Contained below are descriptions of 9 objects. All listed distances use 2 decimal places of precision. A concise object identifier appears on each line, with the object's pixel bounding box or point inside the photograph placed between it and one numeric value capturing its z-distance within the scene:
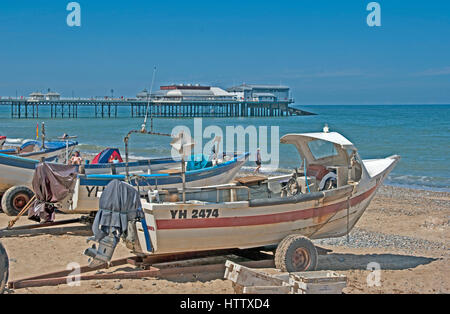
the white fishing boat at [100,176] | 11.65
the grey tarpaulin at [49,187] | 10.91
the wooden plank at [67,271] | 7.99
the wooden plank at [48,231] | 11.15
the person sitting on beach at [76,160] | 16.19
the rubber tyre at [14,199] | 13.55
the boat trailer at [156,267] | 7.89
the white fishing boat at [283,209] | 8.21
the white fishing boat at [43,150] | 16.94
